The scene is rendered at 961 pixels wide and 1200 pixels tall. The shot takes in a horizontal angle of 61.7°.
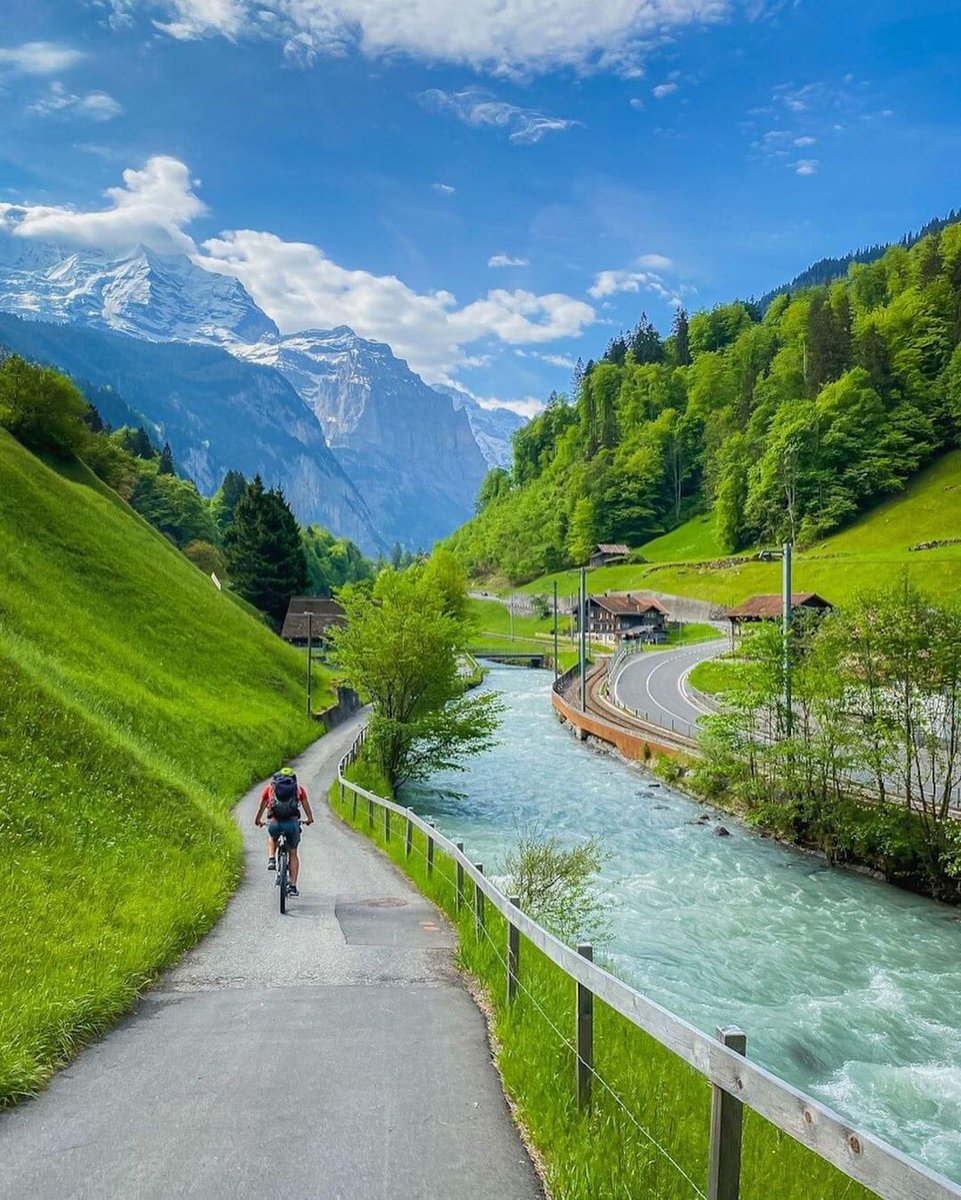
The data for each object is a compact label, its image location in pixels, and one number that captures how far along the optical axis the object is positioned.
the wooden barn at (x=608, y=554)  146.50
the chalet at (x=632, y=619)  106.19
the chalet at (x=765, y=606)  78.75
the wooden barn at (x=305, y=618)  86.07
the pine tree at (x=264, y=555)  87.31
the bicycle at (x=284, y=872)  13.35
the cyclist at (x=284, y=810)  14.14
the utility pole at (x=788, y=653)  27.42
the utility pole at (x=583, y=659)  53.83
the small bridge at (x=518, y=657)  111.38
